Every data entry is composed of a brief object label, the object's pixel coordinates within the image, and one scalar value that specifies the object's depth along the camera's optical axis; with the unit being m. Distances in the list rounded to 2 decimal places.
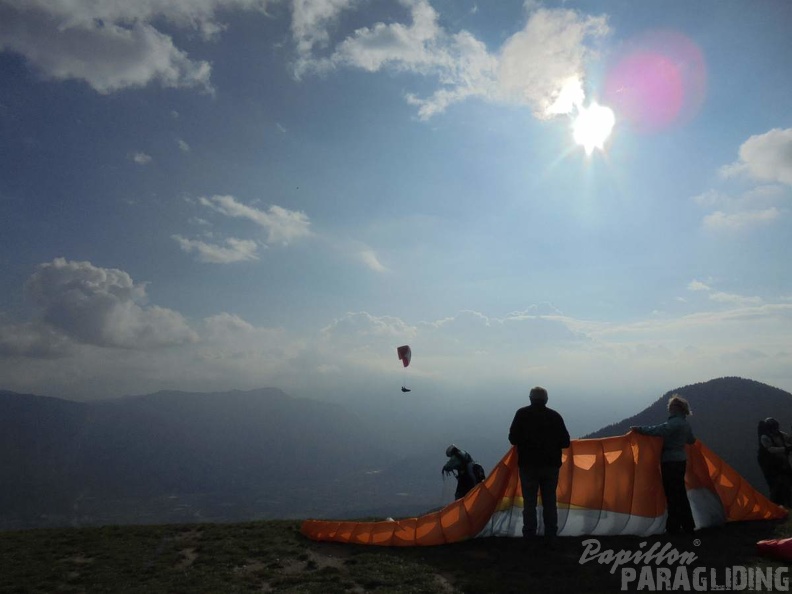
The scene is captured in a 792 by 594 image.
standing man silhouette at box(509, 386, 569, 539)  10.61
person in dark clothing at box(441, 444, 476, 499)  13.67
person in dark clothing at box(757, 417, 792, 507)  13.43
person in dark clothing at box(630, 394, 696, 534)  10.73
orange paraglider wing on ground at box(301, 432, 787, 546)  11.11
